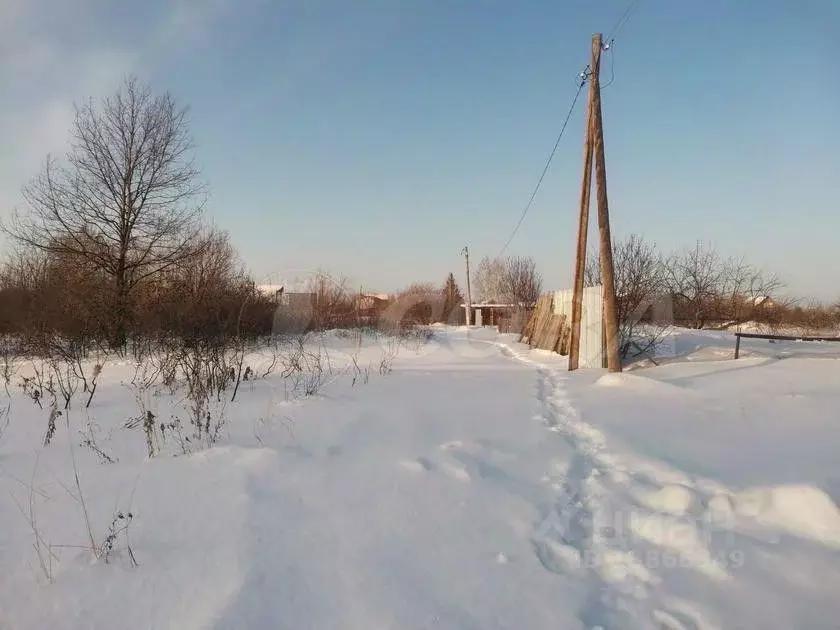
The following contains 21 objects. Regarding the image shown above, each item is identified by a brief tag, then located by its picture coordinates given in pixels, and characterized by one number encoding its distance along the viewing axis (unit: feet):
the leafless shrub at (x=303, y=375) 21.57
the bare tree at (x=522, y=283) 130.41
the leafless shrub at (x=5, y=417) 15.28
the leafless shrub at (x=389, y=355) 29.83
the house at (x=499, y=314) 88.58
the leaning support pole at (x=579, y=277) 31.50
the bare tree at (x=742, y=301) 79.71
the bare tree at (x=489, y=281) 157.40
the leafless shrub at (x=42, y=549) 6.66
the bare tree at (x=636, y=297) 38.88
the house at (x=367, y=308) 78.95
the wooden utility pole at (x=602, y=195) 28.30
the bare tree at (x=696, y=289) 82.33
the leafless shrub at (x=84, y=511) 7.13
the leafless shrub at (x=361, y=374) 25.22
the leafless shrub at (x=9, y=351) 31.32
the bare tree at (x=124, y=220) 43.70
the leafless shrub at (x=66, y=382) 18.62
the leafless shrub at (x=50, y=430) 12.26
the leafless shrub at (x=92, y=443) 11.60
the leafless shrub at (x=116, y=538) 7.00
